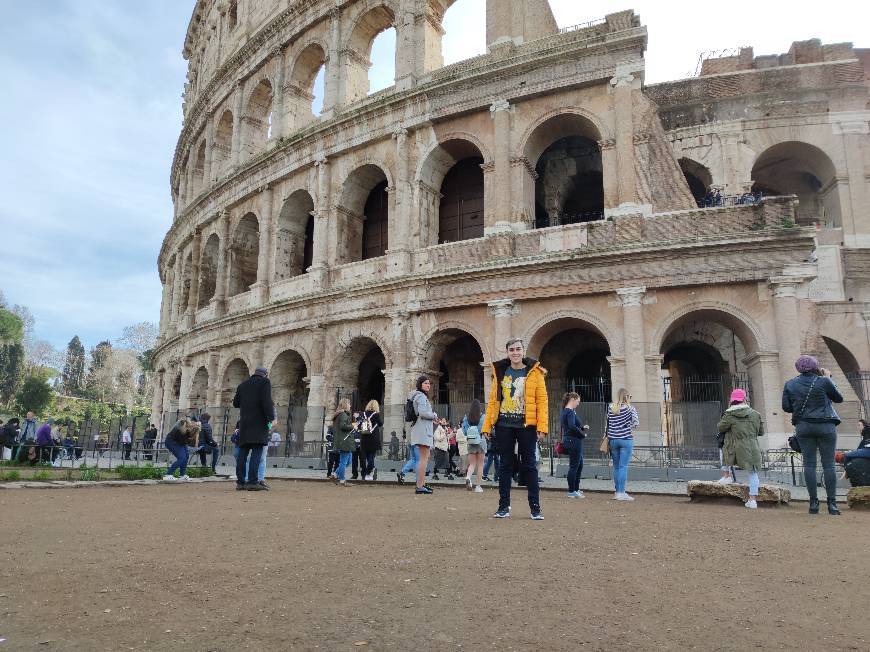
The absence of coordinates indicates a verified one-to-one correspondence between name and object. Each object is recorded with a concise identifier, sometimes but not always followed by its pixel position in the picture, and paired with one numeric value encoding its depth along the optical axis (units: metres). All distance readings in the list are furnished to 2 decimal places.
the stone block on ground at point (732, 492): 7.46
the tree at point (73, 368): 68.88
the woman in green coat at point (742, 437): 7.36
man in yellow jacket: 5.78
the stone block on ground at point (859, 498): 7.04
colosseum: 13.96
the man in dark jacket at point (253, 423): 8.67
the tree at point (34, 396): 44.56
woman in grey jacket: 8.41
